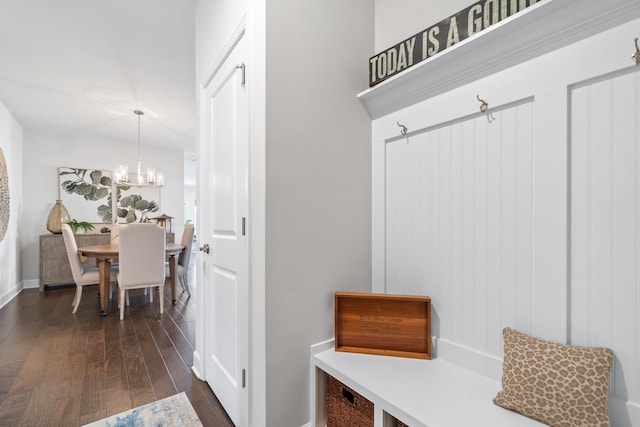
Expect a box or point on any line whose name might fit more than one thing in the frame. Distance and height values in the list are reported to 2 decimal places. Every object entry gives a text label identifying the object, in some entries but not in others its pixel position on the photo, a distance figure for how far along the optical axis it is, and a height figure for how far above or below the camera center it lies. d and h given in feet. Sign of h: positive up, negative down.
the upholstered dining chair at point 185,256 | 13.78 -2.19
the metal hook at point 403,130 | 4.68 +1.34
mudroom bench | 3.00 -2.11
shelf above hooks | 2.85 +1.96
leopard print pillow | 2.69 -1.66
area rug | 4.97 -3.61
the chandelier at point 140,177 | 13.65 +1.74
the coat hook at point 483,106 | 3.76 +1.39
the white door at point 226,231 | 4.69 -0.35
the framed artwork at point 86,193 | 16.46 +1.10
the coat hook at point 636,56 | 2.68 +1.46
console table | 14.85 -2.57
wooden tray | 4.31 -1.70
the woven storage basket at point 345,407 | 3.64 -2.59
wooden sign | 3.41 +2.39
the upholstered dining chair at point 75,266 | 11.06 -2.07
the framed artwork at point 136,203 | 17.92 +0.57
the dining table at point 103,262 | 10.83 -1.92
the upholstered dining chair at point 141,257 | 10.53 -1.69
